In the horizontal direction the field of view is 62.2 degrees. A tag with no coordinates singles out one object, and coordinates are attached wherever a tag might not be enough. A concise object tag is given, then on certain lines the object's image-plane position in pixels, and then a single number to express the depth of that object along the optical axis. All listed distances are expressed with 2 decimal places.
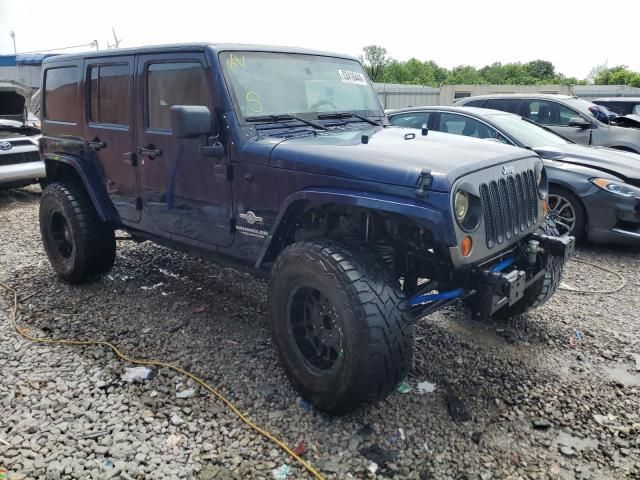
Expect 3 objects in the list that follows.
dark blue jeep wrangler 2.65
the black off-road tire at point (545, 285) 3.58
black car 5.61
